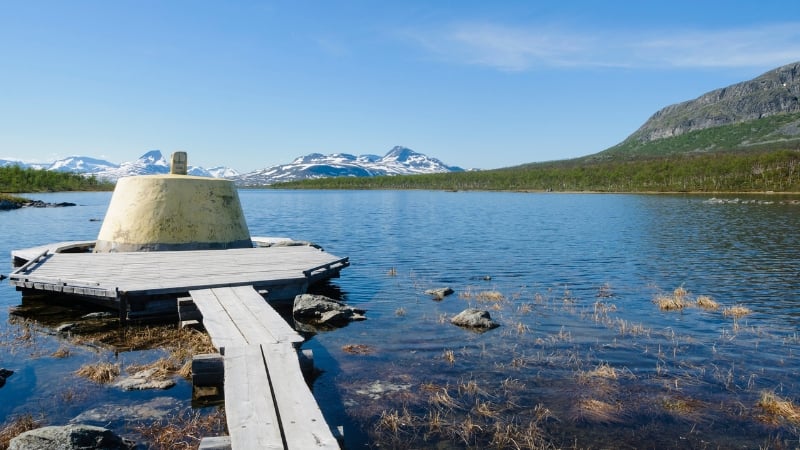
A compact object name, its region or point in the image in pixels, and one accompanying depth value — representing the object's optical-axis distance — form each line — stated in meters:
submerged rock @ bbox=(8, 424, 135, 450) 7.27
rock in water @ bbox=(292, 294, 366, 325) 16.70
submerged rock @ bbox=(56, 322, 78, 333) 14.92
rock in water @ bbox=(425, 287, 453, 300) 20.67
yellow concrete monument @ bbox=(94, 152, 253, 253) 20.28
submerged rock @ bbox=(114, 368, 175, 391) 10.81
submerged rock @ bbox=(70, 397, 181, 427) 9.45
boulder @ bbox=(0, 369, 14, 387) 11.12
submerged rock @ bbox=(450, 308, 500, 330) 15.93
